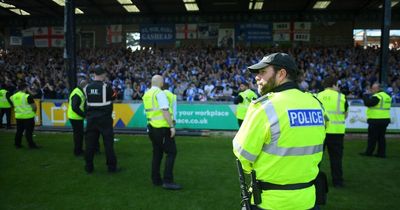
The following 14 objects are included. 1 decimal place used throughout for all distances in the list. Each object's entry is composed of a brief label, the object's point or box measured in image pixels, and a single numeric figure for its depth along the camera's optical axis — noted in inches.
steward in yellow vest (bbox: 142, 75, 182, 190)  251.3
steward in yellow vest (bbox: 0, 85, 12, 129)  523.9
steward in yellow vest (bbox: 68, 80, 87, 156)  336.5
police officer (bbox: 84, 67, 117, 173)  289.6
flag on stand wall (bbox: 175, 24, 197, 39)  982.4
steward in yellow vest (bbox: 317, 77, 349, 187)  262.5
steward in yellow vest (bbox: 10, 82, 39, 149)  395.5
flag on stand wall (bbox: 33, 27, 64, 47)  1051.9
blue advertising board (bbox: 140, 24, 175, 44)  967.0
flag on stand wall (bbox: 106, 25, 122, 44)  1049.5
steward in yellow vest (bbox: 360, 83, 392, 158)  352.5
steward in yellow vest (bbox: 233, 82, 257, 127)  375.2
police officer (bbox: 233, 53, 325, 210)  99.6
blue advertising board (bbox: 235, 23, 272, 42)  940.0
